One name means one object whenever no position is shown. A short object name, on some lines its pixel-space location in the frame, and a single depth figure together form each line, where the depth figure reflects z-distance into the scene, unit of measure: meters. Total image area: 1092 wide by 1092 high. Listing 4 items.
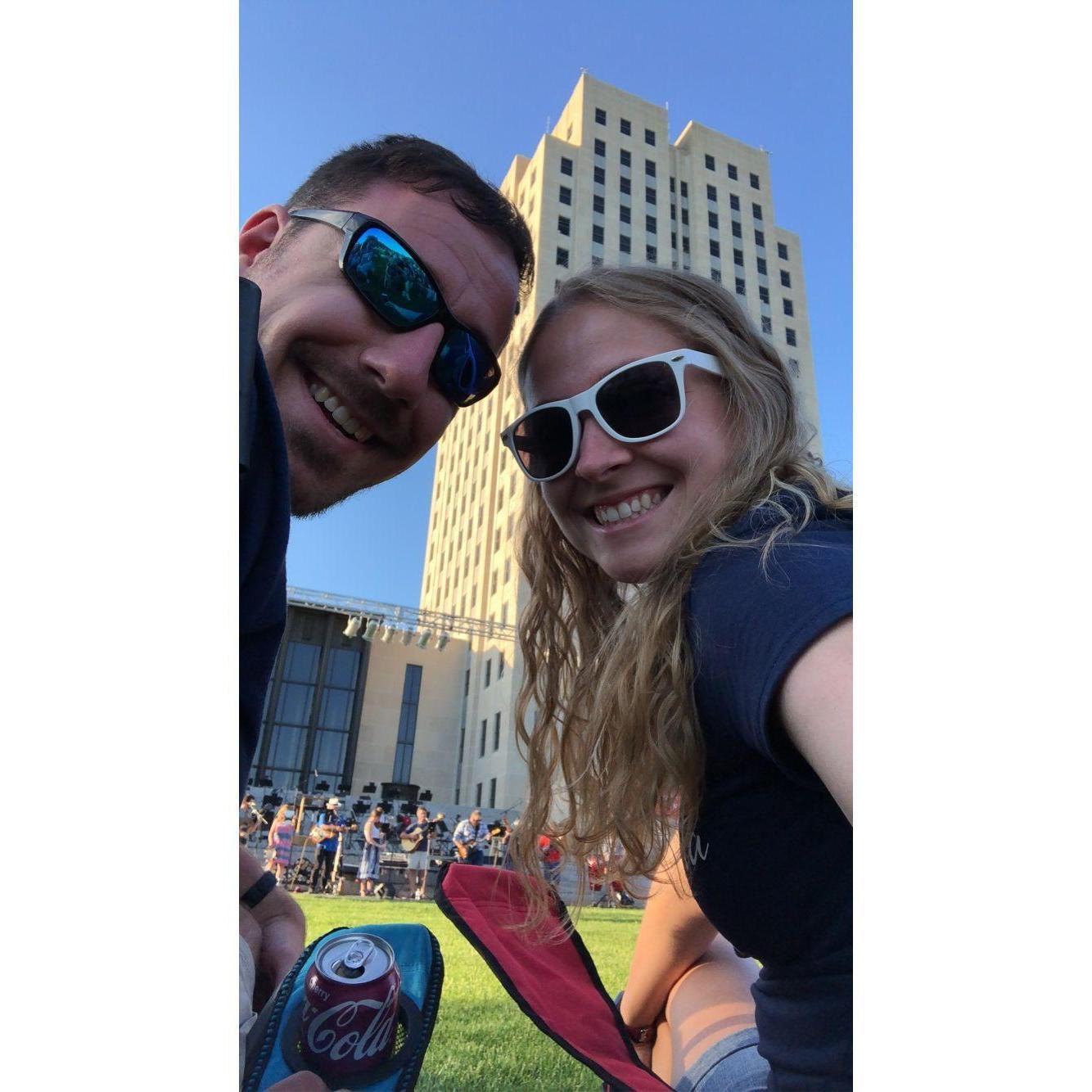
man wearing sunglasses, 0.85
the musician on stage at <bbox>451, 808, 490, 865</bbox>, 8.05
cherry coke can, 0.69
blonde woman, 0.45
